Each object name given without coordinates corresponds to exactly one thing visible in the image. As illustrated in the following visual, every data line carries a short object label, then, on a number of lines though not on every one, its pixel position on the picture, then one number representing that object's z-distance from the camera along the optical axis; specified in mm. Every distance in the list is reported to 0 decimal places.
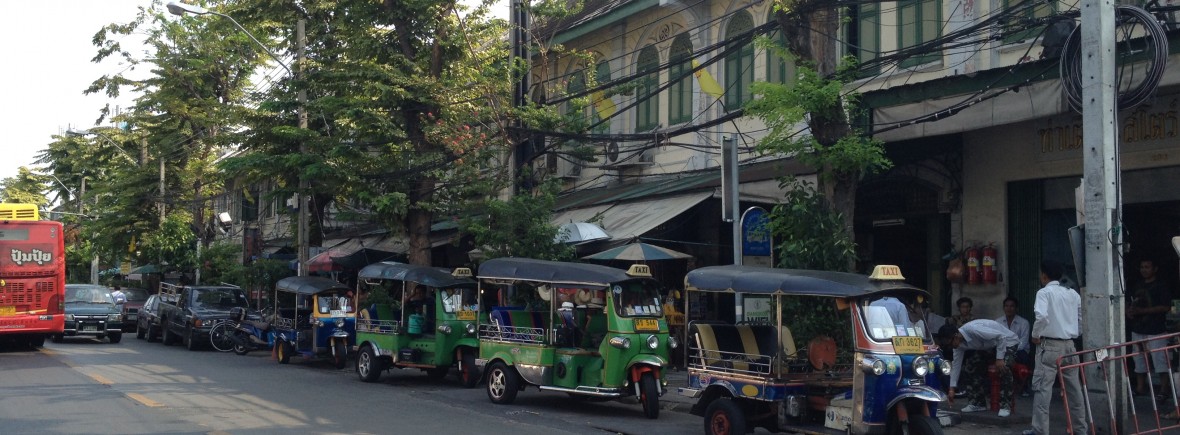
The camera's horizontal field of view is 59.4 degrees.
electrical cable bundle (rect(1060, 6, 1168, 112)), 11047
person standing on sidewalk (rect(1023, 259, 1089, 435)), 10742
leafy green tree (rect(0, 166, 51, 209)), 64875
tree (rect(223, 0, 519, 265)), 21312
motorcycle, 24625
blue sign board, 13781
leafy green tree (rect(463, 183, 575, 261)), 18359
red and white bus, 23094
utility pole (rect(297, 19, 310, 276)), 25172
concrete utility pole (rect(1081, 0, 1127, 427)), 10414
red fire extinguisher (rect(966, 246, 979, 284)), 15953
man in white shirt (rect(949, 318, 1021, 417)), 12461
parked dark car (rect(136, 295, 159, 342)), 30406
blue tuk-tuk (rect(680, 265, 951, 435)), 9797
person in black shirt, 13422
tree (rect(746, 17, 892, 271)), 12719
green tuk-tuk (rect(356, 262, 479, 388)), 17516
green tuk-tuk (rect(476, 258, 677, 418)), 13508
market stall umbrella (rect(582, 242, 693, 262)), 17969
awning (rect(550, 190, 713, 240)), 17984
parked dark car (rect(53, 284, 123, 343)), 28016
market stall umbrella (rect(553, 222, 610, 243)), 18422
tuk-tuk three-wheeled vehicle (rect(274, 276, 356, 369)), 21188
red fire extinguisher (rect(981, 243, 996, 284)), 15766
